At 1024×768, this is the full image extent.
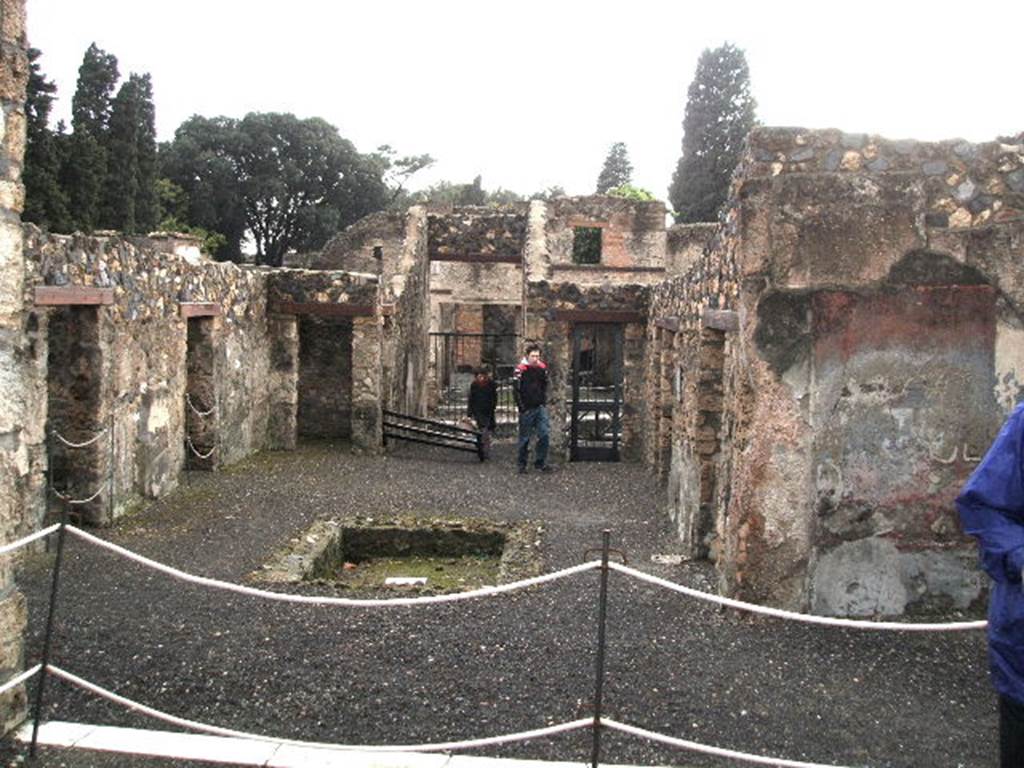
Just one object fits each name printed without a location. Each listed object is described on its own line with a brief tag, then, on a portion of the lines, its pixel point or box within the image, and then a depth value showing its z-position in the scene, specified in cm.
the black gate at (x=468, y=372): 1988
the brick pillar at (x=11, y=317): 424
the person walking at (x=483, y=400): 1499
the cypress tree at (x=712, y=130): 3922
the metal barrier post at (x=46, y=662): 413
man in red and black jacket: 1284
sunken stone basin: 829
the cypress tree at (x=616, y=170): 5356
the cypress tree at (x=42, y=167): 2572
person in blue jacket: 302
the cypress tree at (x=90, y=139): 2833
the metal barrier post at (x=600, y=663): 374
